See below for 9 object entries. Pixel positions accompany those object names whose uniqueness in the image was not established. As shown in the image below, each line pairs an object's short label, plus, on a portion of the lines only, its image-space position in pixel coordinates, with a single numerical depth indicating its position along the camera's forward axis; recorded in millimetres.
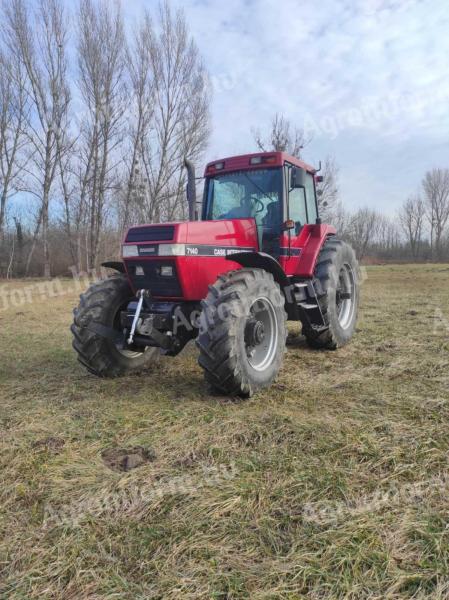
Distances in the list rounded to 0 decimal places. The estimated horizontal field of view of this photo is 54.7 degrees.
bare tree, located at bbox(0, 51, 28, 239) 21594
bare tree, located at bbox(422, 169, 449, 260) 50409
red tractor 3658
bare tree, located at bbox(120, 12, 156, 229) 20531
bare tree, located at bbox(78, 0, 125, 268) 19938
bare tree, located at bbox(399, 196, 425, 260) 52475
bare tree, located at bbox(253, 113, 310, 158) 24195
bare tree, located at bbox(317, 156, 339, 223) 28448
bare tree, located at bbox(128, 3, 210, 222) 20797
